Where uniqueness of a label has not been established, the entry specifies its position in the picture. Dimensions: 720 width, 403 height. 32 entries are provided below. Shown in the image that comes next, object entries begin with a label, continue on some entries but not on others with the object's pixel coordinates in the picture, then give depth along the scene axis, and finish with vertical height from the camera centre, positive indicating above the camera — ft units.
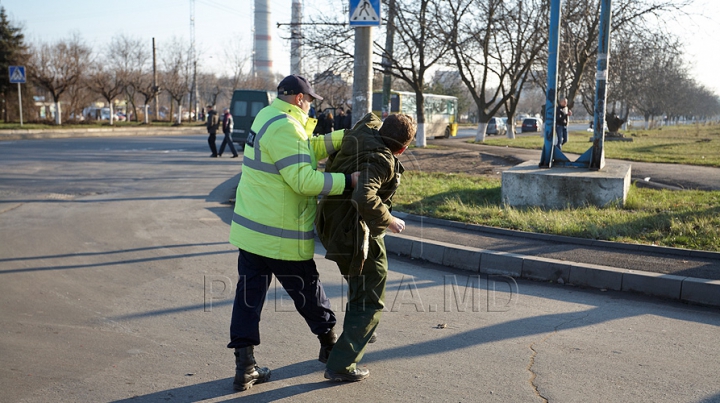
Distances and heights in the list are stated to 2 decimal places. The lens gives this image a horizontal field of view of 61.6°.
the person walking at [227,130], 66.86 -0.43
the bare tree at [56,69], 131.75 +12.16
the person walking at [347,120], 77.07 +0.96
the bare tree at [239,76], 200.29 +16.89
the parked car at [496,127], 166.71 +0.63
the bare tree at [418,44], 71.56 +10.36
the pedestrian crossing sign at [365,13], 27.63 +5.22
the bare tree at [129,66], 160.86 +16.39
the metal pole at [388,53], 69.51 +8.98
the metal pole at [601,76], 32.50 +2.93
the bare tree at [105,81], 148.09 +10.98
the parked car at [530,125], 176.55 +1.39
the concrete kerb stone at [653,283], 17.98 -4.60
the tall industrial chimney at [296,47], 67.82 +9.10
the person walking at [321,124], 73.97 +0.40
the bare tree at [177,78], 174.48 +14.22
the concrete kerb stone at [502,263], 20.81 -4.65
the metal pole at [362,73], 29.12 +2.68
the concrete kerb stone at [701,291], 17.30 -4.59
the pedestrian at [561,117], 63.11 +1.37
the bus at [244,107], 83.97 +2.67
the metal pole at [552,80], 33.14 +2.75
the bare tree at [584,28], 57.58 +10.89
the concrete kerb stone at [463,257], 21.74 -4.66
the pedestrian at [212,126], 65.00 -0.01
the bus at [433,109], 118.01 +4.11
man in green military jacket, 11.42 -1.89
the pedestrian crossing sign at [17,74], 93.04 +7.62
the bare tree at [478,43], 71.82 +10.64
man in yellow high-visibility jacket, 11.26 -1.58
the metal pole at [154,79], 155.33 +11.87
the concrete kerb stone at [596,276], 19.04 -4.63
